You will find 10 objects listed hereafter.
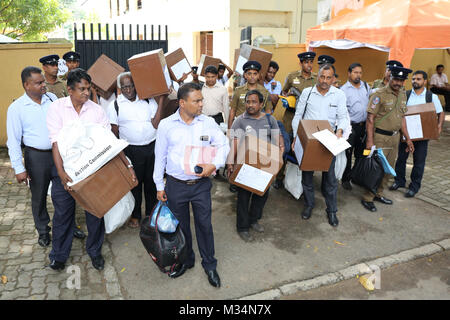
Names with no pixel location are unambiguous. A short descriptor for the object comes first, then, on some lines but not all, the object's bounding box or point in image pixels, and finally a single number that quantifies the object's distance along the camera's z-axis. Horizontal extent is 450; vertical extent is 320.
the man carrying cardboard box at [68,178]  3.37
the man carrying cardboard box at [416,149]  5.39
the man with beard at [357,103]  5.77
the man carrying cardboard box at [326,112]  4.68
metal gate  6.37
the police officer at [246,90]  5.35
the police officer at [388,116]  4.98
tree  14.86
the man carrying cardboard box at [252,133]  4.07
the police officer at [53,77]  4.82
